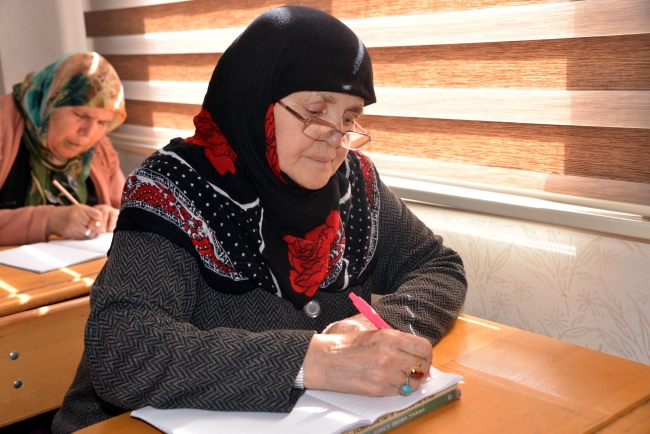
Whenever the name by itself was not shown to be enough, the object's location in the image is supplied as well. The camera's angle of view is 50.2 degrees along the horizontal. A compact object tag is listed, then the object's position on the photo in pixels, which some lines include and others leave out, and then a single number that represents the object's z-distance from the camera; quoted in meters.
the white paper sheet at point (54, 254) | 2.04
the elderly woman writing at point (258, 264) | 1.08
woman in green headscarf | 2.48
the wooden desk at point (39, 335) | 1.79
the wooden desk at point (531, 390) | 1.01
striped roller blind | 1.50
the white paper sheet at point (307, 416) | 0.98
